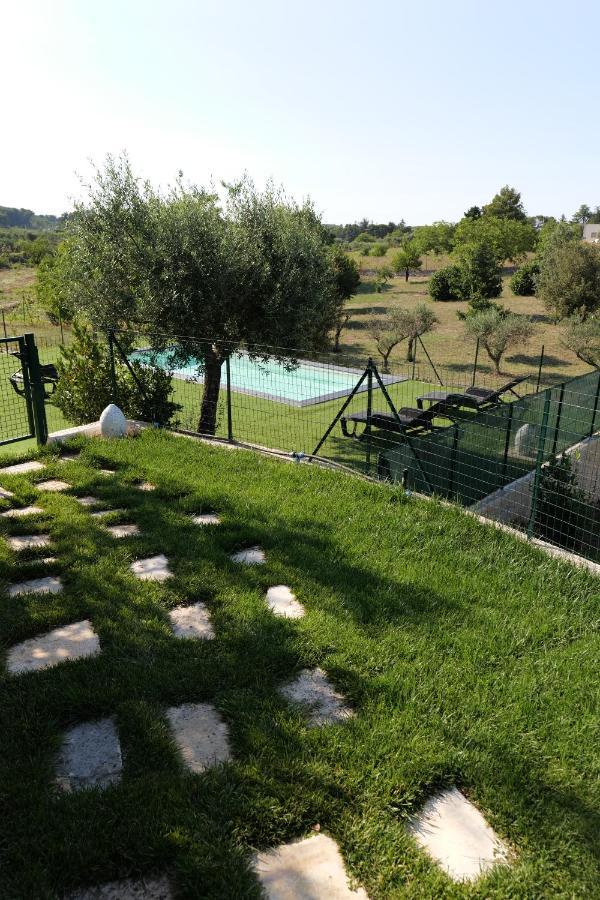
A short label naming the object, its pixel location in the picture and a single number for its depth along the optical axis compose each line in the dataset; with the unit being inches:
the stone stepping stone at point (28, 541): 175.5
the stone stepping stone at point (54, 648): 126.6
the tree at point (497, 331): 767.1
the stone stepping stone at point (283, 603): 147.7
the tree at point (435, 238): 1916.8
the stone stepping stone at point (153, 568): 161.2
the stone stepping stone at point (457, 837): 87.0
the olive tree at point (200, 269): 384.5
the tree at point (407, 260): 1785.2
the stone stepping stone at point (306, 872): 81.7
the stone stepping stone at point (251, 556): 171.2
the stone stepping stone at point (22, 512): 198.4
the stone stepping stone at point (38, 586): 152.9
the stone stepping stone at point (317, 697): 113.4
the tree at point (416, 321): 794.8
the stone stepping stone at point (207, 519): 195.2
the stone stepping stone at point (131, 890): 79.6
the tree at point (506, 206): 2377.0
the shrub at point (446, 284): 1344.7
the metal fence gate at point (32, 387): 266.5
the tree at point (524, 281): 1322.6
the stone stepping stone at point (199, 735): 102.5
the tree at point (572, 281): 926.4
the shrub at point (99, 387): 355.3
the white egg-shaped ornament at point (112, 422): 285.3
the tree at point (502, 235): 1524.4
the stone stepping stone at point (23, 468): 239.8
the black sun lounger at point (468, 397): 488.1
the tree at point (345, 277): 1080.2
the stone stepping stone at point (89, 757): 97.6
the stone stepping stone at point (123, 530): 185.3
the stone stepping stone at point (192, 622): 137.7
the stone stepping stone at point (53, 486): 224.1
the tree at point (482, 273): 1280.8
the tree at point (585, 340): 715.4
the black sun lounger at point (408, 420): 399.3
